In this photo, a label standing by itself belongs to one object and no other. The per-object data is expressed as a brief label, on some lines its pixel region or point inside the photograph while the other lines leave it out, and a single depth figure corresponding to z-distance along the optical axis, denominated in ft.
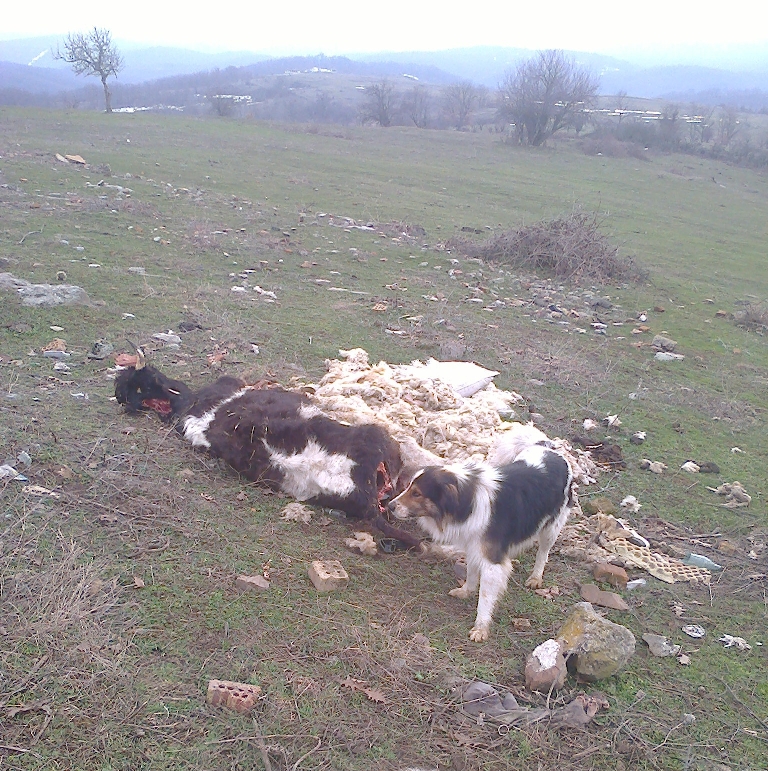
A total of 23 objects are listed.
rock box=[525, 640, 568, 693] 10.34
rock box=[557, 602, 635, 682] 10.64
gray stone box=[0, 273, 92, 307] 23.54
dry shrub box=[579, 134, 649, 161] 124.47
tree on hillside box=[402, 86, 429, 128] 172.21
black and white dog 12.32
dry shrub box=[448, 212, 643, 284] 40.37
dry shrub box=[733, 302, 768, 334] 36.04
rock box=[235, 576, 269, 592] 11.45
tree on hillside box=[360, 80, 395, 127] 161.38
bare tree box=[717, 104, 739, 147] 154.20
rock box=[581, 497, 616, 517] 16.21
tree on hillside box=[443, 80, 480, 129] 190.39
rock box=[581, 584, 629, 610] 12.86
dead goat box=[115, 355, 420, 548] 14.51
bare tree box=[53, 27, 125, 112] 133.90
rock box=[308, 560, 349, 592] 11.88
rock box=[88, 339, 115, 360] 20.38
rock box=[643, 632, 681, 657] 11.68
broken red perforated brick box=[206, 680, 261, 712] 9.04
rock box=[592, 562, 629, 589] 13.52
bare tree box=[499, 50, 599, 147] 128.47
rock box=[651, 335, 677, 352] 30.35
